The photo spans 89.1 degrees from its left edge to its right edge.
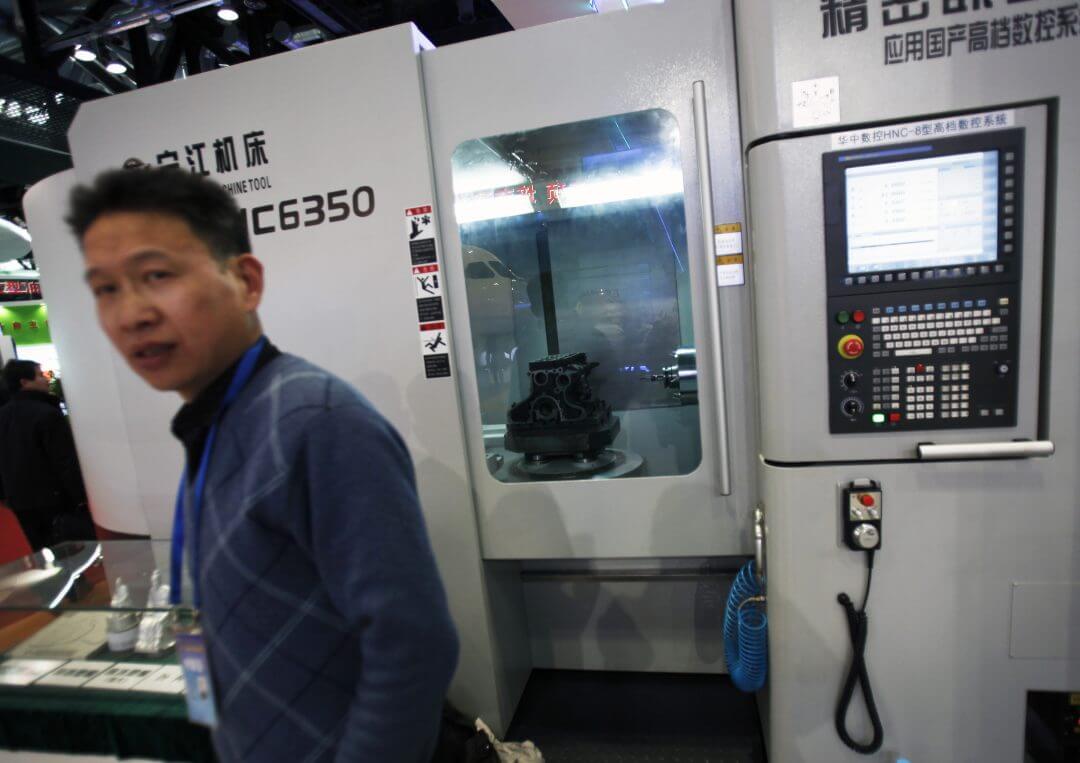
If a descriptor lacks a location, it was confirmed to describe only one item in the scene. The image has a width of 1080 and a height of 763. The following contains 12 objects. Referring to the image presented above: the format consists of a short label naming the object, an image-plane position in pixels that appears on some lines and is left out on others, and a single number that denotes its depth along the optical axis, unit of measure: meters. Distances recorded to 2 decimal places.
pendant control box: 1.42
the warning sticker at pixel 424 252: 1.81
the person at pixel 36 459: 3.56
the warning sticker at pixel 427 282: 1.82
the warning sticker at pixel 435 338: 1.84
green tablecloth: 1.31
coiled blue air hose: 1.65
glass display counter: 1.31
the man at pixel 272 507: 0.76
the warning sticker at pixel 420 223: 1.79
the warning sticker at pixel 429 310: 1.83
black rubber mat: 2.00
